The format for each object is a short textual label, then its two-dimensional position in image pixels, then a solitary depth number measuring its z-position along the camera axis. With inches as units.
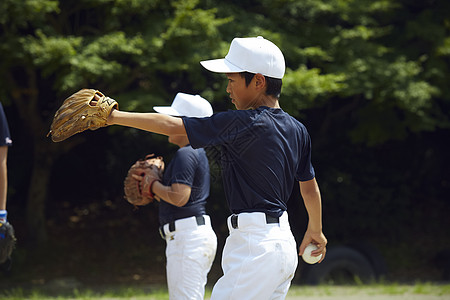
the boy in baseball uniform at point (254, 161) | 255.0
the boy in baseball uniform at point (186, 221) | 385.4
